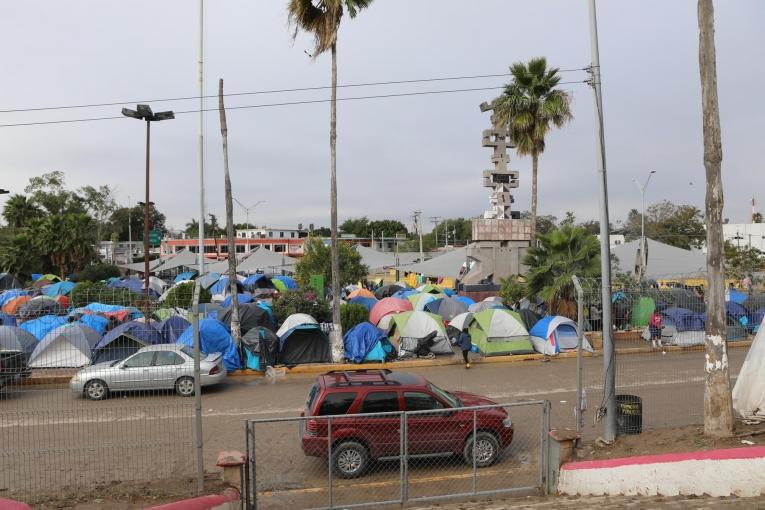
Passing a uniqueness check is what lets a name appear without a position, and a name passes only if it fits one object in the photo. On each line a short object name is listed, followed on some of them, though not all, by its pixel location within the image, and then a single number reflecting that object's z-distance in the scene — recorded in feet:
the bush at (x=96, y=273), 126.41
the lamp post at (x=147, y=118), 65.67
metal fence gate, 25.12
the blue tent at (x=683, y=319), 45.85
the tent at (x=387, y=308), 74.38
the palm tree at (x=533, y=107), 92.07
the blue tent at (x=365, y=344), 58.44
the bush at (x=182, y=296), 76.07
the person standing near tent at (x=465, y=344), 56.29
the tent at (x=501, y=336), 60.29
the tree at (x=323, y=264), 109.29
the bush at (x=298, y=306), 69.31
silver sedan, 42.57
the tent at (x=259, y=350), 55.16
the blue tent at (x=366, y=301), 84.64
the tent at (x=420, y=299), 80.18
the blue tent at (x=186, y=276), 142.20
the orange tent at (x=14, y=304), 82.69
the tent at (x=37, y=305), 49.65
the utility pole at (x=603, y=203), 30.81
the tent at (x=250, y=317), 65.93
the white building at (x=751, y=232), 247.29
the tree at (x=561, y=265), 63.98
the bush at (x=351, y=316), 65.53
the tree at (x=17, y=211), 185.68
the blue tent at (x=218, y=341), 53.57
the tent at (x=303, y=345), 57.11
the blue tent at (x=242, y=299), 80.69
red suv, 26.84
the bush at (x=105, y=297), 63.67
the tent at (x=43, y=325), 54.08
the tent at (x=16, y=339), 50.88
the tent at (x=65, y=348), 48.21
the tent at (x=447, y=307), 79.87
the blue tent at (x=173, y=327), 49.88
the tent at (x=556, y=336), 60.23
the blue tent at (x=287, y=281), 124.06
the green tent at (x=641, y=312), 42.16
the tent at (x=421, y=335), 59.88
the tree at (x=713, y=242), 25.40
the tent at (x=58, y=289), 100.86
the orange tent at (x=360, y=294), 92.89
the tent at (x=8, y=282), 118.73
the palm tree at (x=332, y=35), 55.77
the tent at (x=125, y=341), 46.68
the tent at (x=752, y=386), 27.20
